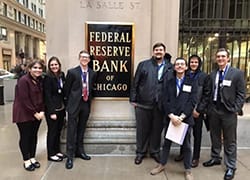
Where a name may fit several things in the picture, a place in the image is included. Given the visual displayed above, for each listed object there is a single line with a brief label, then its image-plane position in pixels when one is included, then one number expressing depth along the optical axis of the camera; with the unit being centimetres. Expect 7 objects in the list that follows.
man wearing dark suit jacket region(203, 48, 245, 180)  283
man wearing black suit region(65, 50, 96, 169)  311
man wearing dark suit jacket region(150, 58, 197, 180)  276
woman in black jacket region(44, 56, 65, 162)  308
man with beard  312
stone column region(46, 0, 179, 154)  340
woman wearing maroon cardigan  293
